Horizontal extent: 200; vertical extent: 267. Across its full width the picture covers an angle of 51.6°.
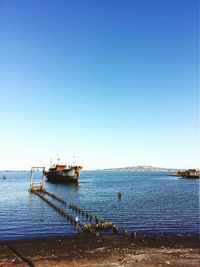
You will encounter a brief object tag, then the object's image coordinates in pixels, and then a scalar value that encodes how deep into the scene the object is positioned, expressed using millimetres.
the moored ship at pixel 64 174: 75186
